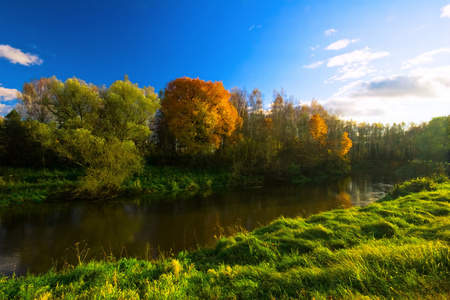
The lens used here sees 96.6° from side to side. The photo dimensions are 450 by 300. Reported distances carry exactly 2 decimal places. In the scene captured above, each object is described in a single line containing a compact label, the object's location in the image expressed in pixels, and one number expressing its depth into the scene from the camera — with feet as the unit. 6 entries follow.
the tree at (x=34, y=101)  89.51
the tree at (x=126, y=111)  71.61
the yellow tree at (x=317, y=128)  113.91
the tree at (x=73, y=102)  67.34
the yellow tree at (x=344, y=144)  119.47
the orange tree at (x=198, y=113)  80.12
